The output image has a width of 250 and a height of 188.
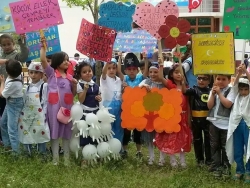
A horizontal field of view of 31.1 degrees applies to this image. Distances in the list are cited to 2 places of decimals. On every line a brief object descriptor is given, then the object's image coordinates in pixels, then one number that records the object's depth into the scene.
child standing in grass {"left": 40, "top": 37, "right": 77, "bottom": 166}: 5.40
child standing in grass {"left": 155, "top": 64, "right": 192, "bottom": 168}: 5.46
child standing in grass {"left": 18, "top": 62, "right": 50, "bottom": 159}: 5.51
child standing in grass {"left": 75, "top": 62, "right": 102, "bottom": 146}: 5.45
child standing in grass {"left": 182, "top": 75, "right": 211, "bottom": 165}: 5.34
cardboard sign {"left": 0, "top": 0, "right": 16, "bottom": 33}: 6.06
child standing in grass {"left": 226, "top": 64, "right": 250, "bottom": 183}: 4.86
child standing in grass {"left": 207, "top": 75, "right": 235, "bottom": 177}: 5.02
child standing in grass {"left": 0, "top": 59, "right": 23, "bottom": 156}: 5.61
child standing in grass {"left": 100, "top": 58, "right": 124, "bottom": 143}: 5.73
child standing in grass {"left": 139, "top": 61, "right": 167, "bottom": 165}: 5.52
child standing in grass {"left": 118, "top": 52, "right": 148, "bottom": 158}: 5.98
